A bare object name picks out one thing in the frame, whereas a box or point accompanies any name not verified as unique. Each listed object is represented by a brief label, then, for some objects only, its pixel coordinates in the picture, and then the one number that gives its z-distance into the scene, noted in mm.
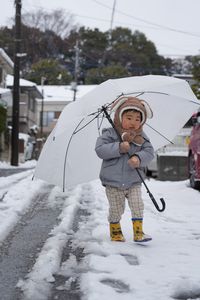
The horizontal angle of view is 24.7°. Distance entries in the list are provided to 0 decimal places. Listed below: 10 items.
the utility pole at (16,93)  19625
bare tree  43156
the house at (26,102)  35331
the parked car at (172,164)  11648
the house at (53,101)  48156
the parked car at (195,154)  7922
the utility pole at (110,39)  45256
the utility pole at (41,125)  43188
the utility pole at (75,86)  37594
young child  4062
